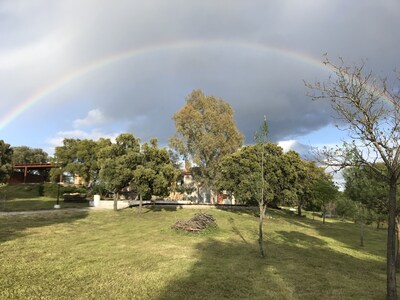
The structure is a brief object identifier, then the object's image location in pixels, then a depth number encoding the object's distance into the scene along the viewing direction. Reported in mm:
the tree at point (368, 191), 22625
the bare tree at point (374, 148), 10609
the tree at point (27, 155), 113750
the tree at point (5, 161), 50469
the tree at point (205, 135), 60969
